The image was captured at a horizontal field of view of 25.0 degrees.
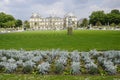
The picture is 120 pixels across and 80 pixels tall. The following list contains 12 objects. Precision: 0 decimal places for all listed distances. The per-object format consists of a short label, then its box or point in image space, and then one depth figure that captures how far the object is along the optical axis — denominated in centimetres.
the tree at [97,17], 13938
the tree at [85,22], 17209
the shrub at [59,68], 1094
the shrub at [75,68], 1067
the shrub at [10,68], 1106
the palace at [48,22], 18875
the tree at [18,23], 15388
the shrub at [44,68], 1070
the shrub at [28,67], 1111
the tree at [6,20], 13419
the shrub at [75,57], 1319
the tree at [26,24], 17379
